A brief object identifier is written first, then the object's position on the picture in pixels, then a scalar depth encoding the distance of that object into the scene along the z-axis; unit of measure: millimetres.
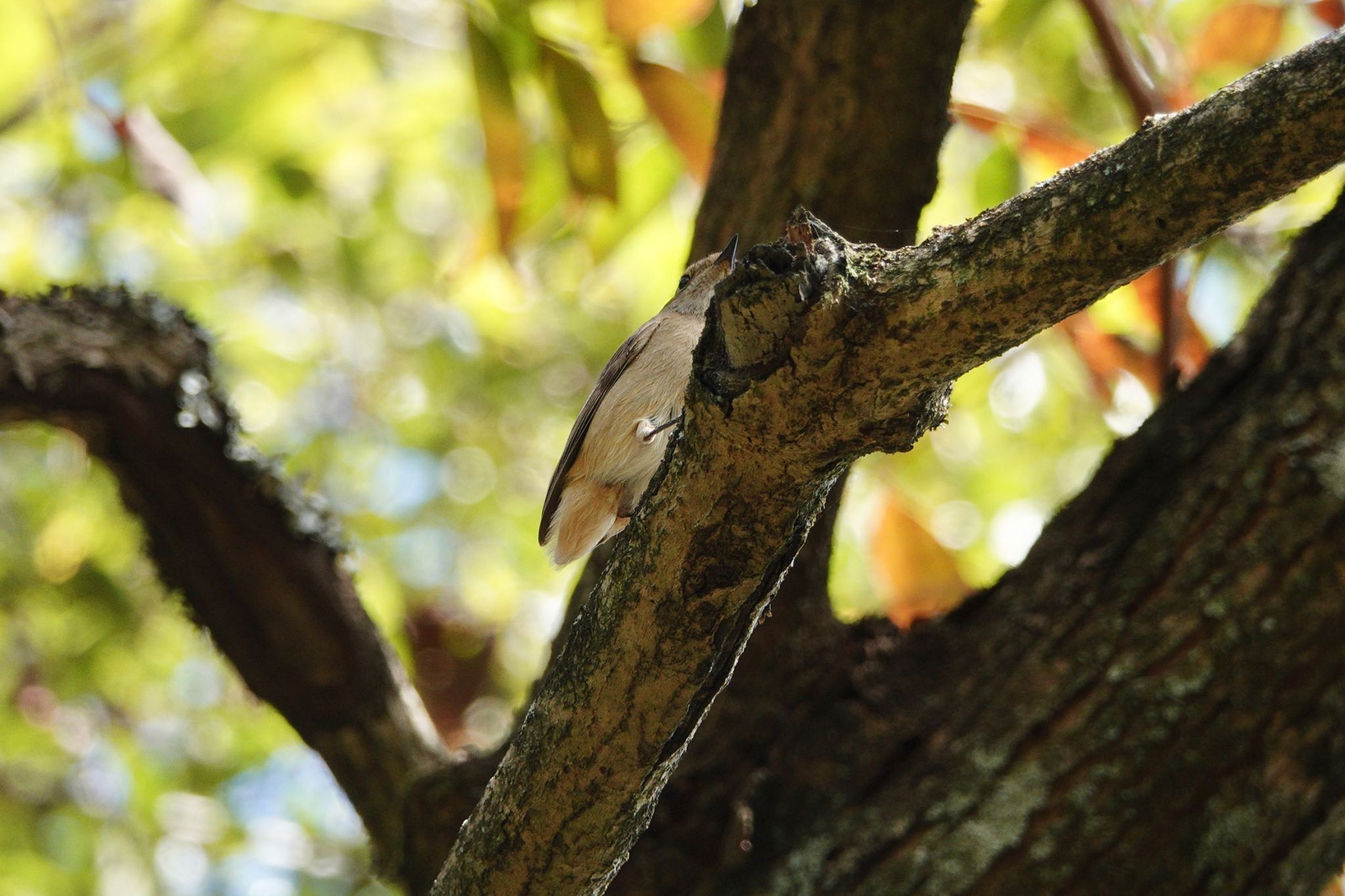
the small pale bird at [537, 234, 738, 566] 8117
